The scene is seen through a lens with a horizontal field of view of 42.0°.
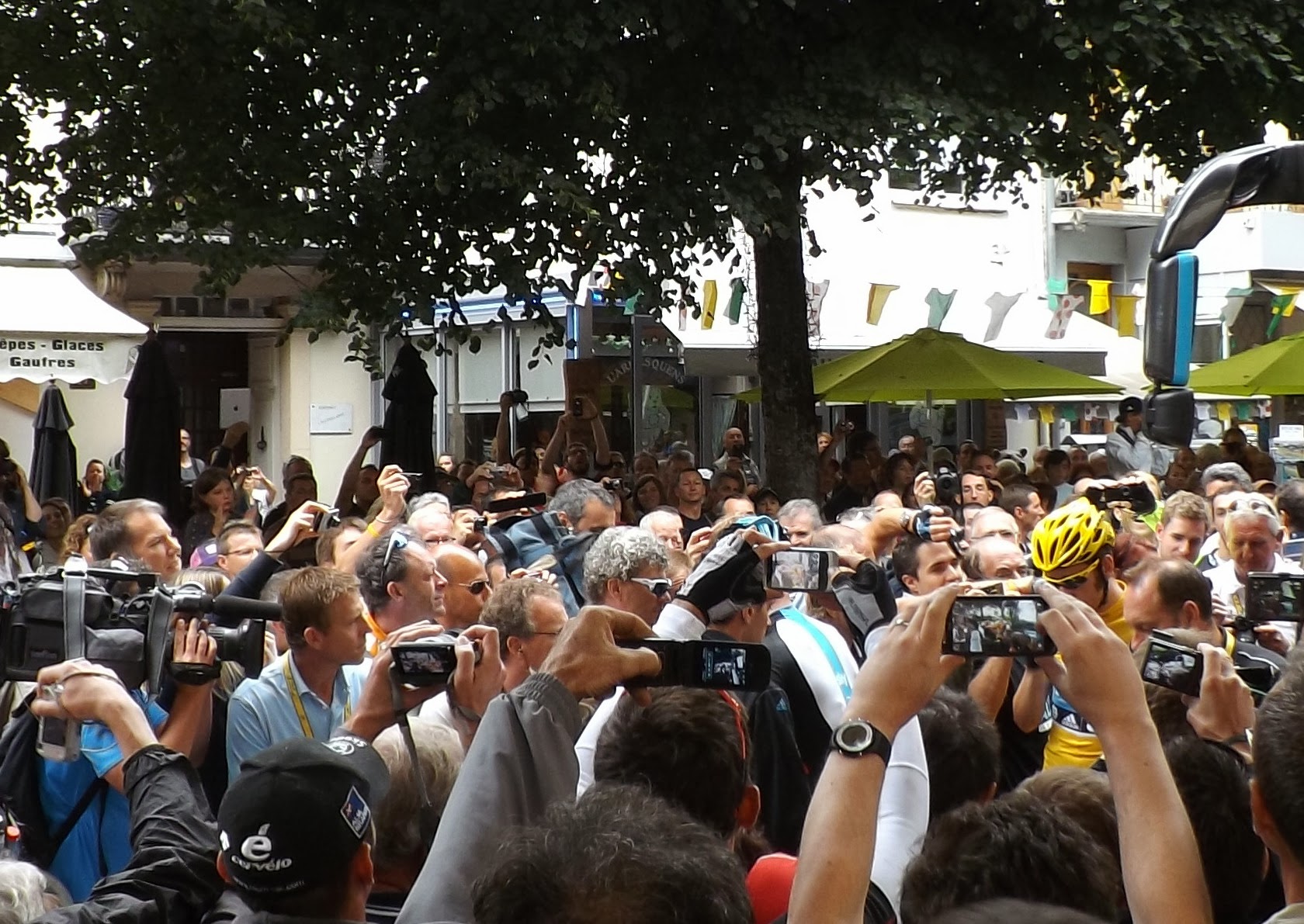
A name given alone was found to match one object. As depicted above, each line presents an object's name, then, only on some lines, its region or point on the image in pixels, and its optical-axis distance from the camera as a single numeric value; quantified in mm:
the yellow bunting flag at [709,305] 19531
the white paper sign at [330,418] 23844
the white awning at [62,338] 11141
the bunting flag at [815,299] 20656
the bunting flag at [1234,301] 27953
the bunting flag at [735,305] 18353
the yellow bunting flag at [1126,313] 21688
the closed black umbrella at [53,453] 13680
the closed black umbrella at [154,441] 10883
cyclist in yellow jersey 5383
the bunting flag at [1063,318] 19984
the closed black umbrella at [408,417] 11711
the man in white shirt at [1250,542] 7051
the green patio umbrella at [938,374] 13117
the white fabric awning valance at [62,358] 11133
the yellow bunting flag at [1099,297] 24016
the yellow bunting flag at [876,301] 20047
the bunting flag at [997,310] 20797
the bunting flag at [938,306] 20656
